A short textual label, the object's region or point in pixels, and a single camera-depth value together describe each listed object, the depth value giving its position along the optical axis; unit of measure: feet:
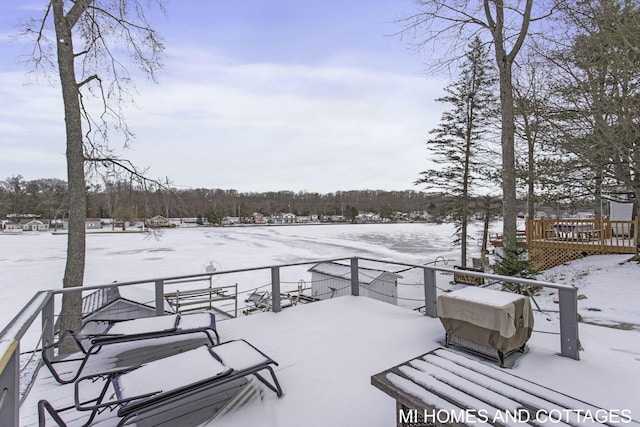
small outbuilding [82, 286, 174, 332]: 27.40
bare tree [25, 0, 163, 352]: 19.67
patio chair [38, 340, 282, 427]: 6.02
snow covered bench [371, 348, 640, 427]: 4.90
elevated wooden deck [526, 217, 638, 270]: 30.76
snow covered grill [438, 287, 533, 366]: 8.60
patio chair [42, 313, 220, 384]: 8.65
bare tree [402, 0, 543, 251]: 27.02
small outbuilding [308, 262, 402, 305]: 34.04
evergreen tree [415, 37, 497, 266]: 55.83
